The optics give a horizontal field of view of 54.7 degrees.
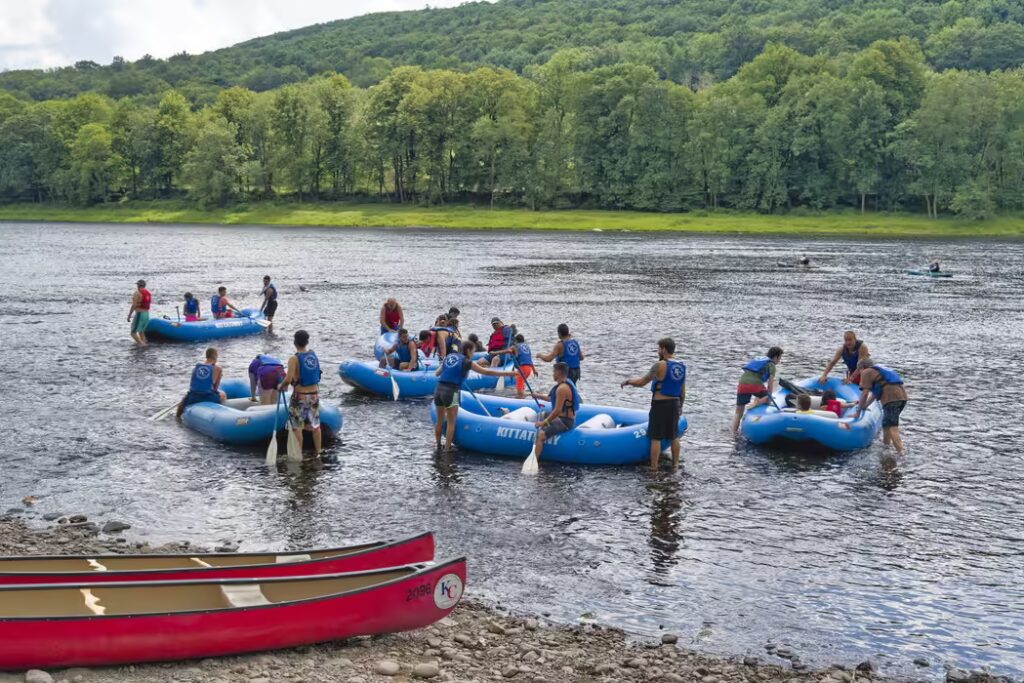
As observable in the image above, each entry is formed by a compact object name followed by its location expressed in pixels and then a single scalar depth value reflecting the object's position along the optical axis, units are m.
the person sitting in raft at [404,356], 22.80
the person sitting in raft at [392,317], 24.92
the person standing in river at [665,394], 16.30
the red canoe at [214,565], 9.63
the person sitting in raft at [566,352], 19.59
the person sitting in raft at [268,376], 18.70
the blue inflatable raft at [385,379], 22.27
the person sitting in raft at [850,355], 19.94
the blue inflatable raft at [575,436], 17.14
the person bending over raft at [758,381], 19.16
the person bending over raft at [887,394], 17.81
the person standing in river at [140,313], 30.05
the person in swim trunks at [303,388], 16.52
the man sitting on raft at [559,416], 17.11
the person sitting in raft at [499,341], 23.28
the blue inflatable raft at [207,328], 30.52
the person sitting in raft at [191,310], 32.12
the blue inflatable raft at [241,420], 17.81
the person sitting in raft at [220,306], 32.44
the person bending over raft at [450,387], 17.34
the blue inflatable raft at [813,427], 17.92
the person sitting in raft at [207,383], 19.17
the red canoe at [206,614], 8.66
